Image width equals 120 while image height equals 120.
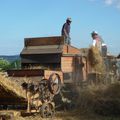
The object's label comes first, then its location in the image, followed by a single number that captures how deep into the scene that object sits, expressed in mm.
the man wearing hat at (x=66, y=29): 15859
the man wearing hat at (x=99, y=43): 15391
